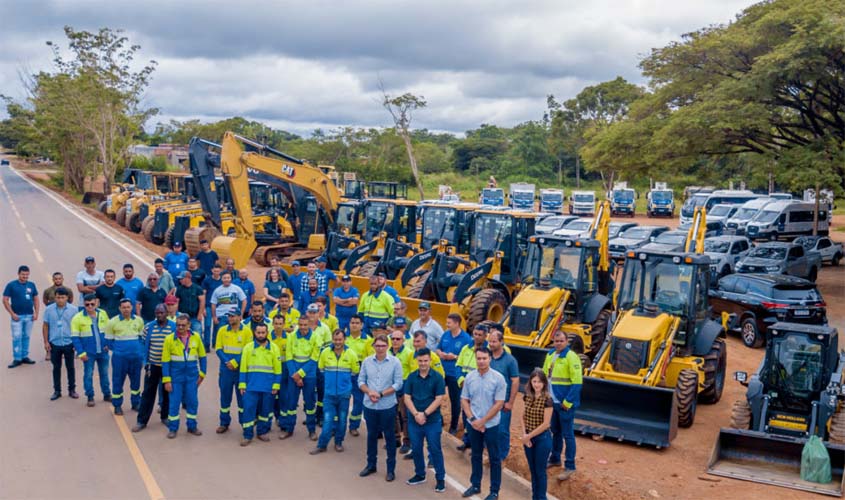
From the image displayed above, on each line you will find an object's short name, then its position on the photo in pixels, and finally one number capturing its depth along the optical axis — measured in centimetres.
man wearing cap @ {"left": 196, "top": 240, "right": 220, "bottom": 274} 1497
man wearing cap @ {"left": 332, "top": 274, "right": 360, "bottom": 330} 1307
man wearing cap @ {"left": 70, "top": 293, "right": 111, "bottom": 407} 1088
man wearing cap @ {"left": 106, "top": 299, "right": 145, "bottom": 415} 1054
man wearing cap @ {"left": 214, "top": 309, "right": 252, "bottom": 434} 995
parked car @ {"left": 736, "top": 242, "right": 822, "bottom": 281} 2422
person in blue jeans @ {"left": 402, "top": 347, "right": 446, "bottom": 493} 838
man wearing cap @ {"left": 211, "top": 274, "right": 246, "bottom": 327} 1326
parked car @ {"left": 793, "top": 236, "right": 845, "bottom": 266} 2972
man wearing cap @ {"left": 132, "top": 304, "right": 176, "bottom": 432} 1005
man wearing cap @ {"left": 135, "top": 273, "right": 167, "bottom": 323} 1227
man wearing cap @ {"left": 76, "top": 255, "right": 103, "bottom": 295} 1257
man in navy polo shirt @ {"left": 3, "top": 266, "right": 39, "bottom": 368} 1273
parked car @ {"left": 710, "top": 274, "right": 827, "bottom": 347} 1777
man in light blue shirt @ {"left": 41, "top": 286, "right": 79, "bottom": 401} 1114
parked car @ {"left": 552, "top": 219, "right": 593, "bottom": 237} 3022
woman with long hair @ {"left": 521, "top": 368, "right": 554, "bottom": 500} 783
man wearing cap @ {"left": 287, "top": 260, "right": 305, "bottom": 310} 1473
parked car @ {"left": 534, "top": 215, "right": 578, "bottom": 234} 3270
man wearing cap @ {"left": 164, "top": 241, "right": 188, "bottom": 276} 1522
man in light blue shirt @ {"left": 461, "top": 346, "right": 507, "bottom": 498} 801
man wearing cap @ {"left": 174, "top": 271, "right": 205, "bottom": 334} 1290
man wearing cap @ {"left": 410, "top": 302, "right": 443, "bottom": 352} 1034
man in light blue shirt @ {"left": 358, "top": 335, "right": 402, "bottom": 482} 873
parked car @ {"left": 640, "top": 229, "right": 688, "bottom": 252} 2691
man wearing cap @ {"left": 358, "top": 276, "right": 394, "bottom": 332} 1196
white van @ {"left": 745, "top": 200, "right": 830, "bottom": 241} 3609
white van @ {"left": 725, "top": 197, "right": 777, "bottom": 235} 3656
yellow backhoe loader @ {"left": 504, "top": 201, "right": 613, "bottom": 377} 1300
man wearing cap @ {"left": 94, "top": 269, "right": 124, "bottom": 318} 1198
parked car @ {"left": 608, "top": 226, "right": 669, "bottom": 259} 2825
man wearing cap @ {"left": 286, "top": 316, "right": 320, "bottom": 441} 981
